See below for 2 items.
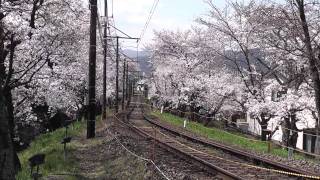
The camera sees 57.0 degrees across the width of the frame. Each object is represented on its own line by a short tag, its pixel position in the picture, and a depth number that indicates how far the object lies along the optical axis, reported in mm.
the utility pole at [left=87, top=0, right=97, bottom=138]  14605
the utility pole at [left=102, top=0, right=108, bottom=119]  24632
